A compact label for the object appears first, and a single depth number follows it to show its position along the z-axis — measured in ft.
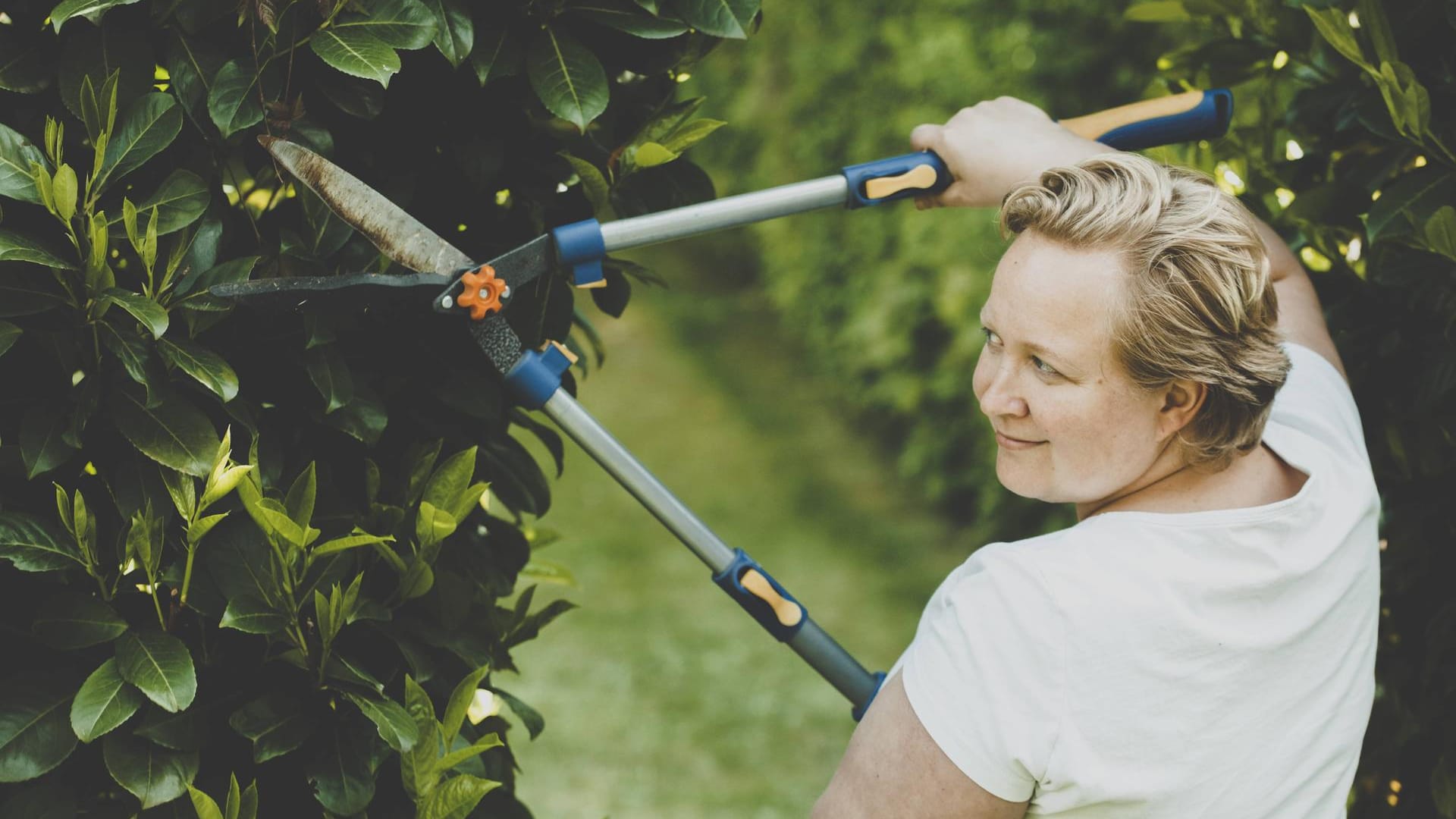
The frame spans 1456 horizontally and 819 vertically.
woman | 5.06
